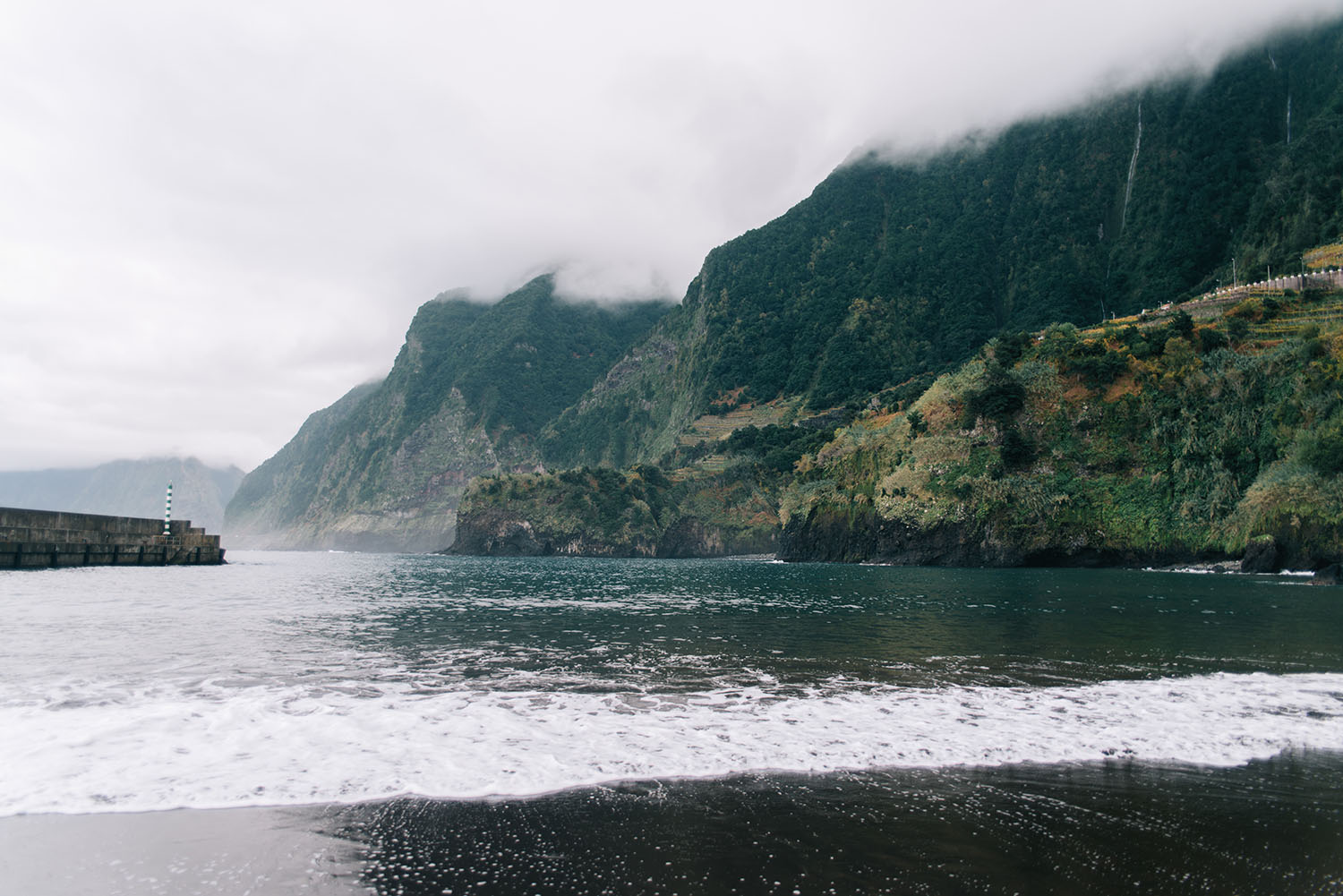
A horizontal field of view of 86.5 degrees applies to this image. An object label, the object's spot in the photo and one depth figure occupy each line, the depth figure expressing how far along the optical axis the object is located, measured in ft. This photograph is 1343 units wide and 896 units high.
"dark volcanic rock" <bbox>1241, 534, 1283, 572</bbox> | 173.37
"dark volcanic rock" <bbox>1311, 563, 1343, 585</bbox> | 140.67
